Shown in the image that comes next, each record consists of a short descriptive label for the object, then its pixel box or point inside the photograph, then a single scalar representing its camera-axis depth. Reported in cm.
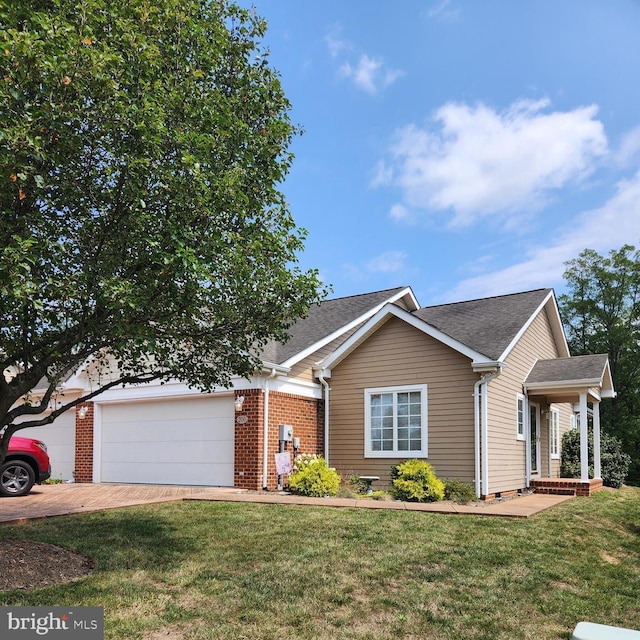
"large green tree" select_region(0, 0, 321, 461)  530
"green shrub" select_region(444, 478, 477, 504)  1228
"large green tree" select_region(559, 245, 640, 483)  2919
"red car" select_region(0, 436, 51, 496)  1254
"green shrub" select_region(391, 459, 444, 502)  1202
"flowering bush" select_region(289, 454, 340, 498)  1262
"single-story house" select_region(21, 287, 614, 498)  1338
